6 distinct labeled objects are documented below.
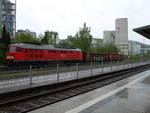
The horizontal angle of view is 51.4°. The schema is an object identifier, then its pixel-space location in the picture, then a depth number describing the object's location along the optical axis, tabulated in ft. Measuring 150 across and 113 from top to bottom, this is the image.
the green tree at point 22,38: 117.91
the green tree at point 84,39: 123.43
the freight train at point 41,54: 65.16
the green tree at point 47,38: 125.29
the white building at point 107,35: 357.86
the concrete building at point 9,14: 209.15
